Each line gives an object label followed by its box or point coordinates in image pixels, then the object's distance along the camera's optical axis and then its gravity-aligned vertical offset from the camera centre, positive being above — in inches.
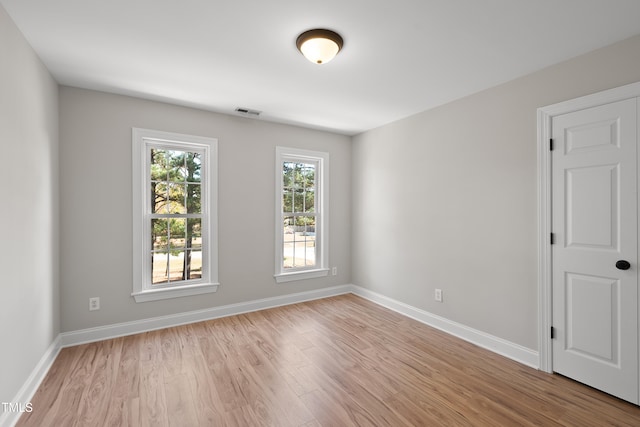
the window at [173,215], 131.3 -0.9
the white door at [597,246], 84.5 -10.2
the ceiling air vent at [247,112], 145.1 +51.0
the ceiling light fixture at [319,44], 82.1 +48.6
